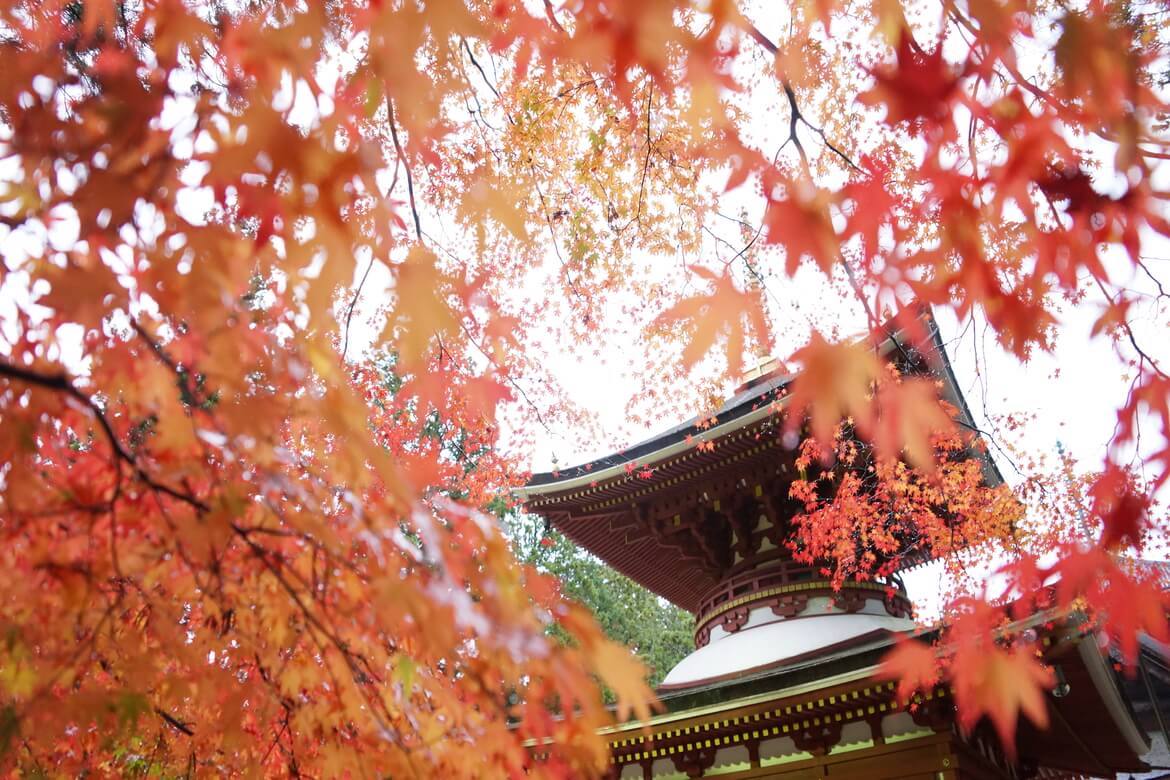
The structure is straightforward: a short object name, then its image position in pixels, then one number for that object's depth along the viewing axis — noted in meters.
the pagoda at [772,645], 5.50
